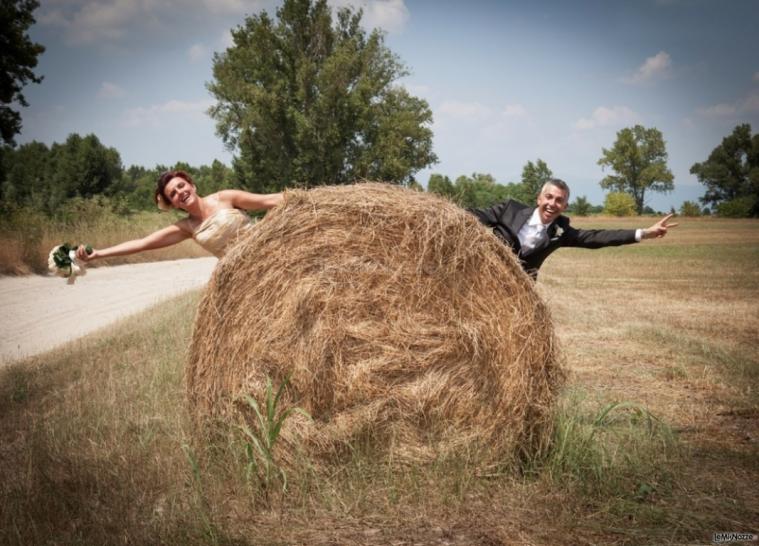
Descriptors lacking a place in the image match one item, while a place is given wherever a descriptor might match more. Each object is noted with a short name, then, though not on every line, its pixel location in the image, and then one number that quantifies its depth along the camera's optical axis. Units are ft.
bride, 15.44
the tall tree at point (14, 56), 66.33
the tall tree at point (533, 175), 275.73
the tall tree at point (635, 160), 330.95
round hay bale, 12.17
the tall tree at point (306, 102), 111.65
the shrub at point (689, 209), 239.30
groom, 15.89
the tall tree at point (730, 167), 276.21
